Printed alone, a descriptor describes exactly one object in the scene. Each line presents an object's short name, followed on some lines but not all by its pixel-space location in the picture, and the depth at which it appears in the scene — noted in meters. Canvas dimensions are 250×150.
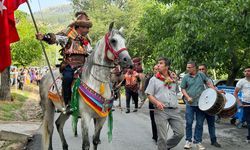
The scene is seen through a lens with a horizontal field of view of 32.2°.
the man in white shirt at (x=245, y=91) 11.13
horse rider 7.84
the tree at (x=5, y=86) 20.03
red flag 6.24
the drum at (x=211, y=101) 9.67
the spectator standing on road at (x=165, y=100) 7.98
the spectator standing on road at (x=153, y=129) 10.70
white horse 7.31
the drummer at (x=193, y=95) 9.74
